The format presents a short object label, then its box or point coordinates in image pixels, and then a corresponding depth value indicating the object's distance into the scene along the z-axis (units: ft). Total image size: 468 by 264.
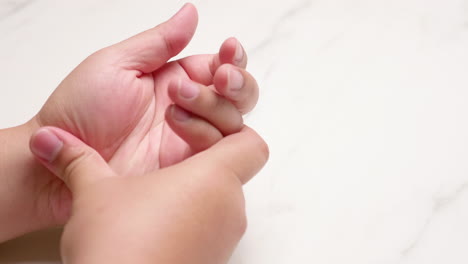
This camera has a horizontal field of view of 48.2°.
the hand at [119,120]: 1.35
